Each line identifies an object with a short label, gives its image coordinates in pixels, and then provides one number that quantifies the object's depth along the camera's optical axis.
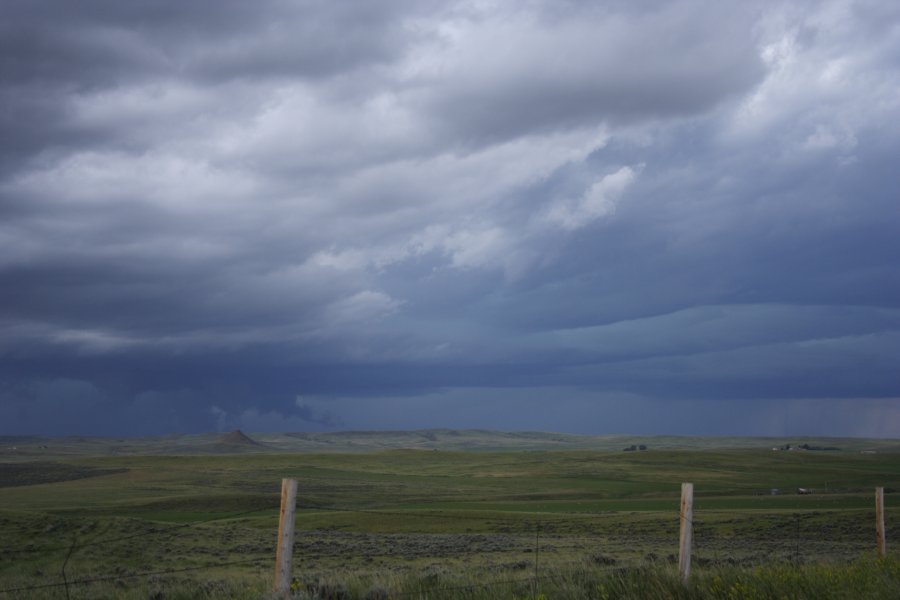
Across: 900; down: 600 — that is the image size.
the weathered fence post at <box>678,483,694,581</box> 11.87
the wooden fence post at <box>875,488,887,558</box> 15.62
